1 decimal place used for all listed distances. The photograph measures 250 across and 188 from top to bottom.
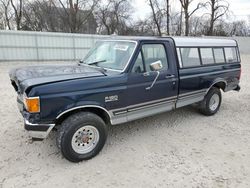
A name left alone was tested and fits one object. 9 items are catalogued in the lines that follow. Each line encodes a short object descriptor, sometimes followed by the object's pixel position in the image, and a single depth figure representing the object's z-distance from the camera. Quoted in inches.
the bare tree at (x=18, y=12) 1117.4
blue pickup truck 118.1
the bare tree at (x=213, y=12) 1249.4
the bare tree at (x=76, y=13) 1086.4
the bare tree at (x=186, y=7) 1184.2
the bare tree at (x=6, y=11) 1151.6
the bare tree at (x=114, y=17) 1309.1
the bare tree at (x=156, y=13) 1224.8
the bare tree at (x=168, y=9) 1208.2
